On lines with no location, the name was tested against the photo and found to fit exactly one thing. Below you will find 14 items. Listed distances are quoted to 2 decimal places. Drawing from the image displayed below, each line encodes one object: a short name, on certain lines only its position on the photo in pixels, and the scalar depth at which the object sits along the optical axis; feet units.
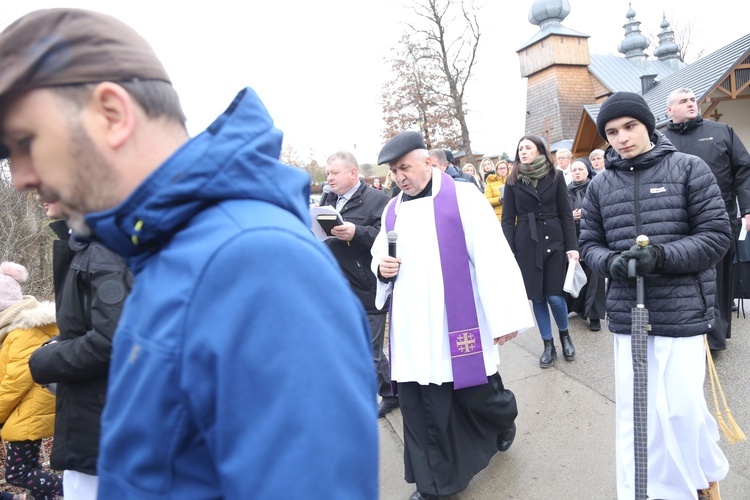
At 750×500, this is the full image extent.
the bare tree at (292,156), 151.19
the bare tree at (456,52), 88.17
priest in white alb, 10.44
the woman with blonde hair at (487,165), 33.04
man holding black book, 15.29
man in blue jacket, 2.42
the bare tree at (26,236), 19.67
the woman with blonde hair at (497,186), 25.89
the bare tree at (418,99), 96.84
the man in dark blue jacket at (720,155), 14.73
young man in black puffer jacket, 8.50
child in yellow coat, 10.49
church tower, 122.69
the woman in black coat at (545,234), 16.39
